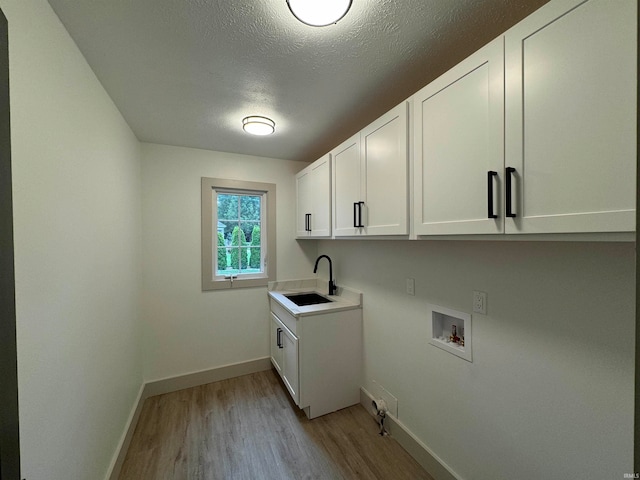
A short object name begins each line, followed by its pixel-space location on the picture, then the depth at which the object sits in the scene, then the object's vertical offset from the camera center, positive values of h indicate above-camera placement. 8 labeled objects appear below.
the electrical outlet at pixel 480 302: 1.29 -0.35
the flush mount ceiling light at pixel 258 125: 1.90 +0.88
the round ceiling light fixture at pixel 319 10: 0.89 +0.84
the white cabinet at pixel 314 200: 2.19 +0.37
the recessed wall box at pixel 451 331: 1.37 -0.56
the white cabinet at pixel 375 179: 1.37 +0.38
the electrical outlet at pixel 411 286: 1.72 -0.34
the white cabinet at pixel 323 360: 2.00 -1.03
